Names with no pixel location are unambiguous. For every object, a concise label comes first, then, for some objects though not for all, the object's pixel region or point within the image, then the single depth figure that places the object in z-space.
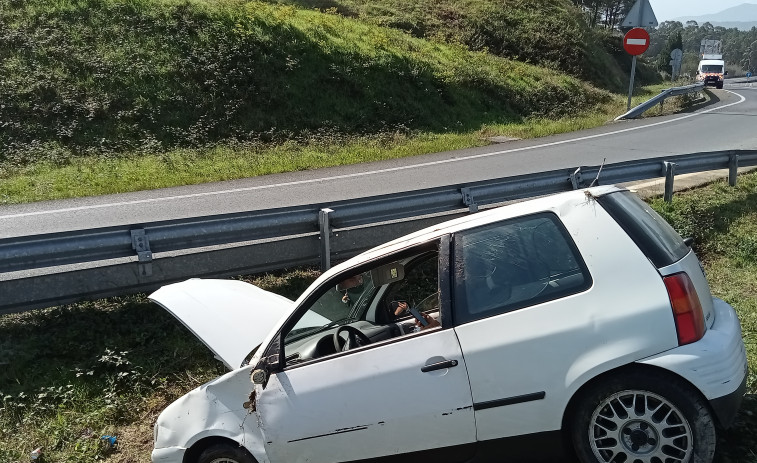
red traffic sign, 20.47
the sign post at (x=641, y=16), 21.55
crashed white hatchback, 3.31
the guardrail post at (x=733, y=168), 9.05
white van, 43.47
